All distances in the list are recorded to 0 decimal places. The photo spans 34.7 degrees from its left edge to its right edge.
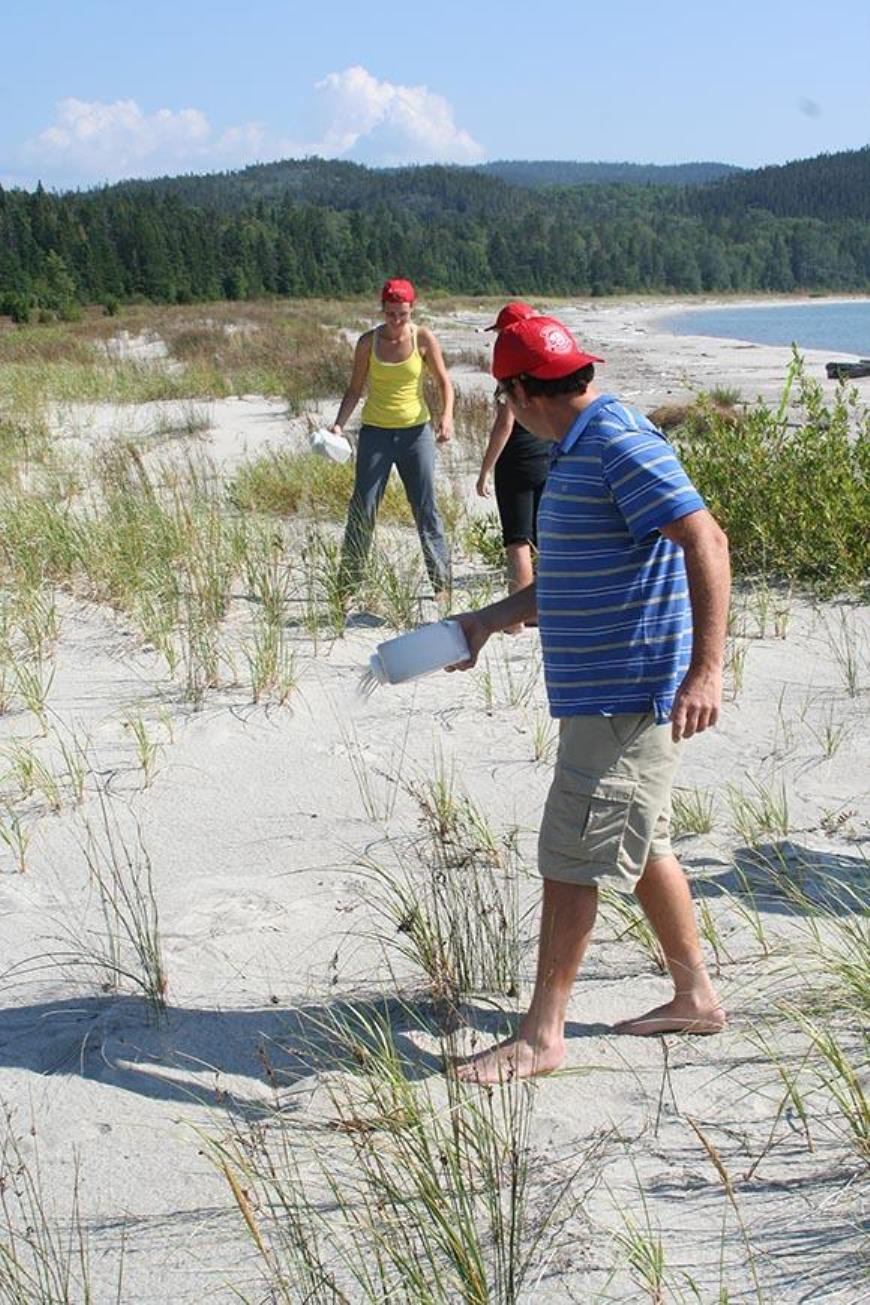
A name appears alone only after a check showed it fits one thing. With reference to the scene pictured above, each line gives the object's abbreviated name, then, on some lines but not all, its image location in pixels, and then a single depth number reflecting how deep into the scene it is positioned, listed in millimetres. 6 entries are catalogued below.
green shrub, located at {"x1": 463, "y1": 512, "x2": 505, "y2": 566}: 8023
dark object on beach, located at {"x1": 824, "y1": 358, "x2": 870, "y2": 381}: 20688
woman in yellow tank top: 7004
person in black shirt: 6668
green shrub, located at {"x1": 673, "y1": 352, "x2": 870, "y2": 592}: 7246
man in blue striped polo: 2750
